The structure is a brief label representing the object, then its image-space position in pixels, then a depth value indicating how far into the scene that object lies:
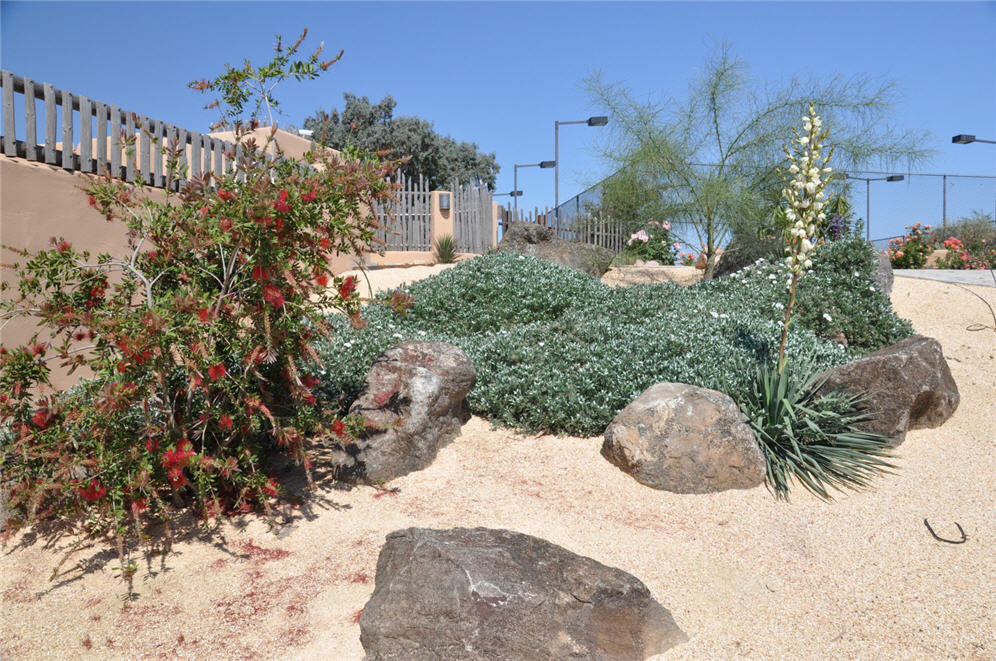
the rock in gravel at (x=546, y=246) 13.63
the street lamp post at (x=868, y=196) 20.37
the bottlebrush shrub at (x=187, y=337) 3.43
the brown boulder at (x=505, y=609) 2.68
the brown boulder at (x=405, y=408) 4.55
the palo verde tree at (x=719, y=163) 12.22
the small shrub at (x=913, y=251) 16.33
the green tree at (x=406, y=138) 32.81
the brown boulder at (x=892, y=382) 5.21
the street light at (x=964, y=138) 19.11
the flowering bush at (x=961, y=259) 15.68
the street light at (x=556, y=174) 19.42
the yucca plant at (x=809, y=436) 4.69
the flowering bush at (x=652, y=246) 18.25
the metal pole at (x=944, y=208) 21.41
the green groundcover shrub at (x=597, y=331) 5.46
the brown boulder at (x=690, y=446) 4.49
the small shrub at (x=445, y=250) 15.15
